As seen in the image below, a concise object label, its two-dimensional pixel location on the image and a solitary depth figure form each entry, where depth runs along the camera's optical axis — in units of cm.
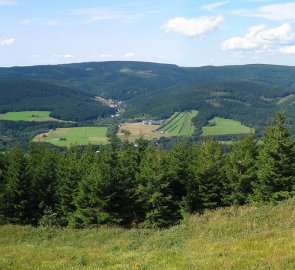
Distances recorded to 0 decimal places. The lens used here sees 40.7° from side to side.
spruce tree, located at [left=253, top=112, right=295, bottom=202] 3928
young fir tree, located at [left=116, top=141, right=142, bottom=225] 4034
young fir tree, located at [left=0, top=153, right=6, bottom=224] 4377
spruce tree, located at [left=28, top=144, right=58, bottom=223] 4572
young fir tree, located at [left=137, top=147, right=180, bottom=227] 3900
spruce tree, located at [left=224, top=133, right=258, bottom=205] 4300
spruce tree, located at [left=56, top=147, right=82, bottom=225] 4300
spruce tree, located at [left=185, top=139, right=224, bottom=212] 4169
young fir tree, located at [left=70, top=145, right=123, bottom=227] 3812
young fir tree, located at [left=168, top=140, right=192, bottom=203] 4203
